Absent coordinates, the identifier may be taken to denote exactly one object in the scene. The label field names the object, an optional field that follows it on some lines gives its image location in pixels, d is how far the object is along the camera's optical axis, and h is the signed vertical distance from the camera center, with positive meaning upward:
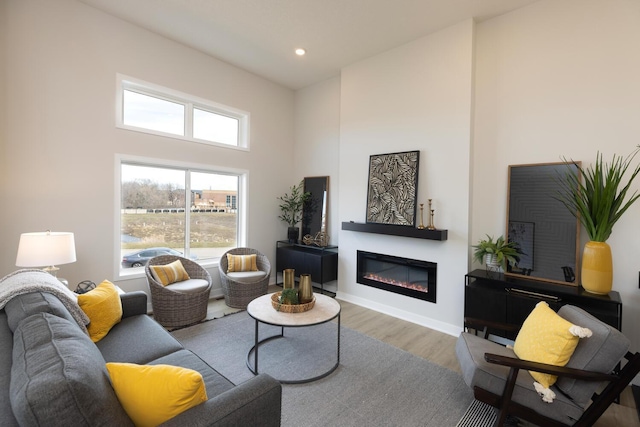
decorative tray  2.59 -0.89
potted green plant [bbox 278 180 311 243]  5.35 +0.08
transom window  3.77 +1.38
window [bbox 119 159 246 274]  3.88 -0.07
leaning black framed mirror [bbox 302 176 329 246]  5.12 +0.04
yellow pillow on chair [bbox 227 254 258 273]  4.35 -0.83
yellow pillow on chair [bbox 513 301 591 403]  1.74 -0.81
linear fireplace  3.71 -0.88
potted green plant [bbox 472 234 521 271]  3.06 -0.43
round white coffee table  2.39 -0.93
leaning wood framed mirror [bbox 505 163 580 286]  2.85 -0.11
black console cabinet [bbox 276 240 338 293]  4.56 -0.84
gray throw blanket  1.79 -0.54
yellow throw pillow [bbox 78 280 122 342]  2.13 -0.79
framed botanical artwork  3.80 +0.33
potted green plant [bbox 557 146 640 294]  2.45 +0.05
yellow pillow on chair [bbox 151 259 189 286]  3.55 -0.83
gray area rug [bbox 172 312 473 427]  2.06 -1.44
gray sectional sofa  0.89 -0.63
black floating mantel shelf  3.47 -0.24
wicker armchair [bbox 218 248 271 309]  4.04 -1.13
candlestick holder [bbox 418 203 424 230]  3.64 -0.13
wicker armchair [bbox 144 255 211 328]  3.35 -1.15
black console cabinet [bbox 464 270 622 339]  2.41 -0.78
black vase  5.29 -0.44
